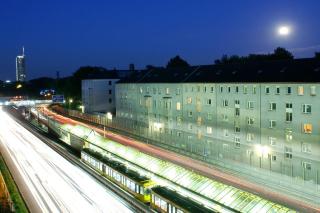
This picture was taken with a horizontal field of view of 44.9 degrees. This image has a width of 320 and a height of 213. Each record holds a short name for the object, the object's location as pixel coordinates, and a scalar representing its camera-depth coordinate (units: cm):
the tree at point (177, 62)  8291
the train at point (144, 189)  2122
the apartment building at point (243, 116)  3356
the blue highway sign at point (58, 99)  6875
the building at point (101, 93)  7675
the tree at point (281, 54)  6075
